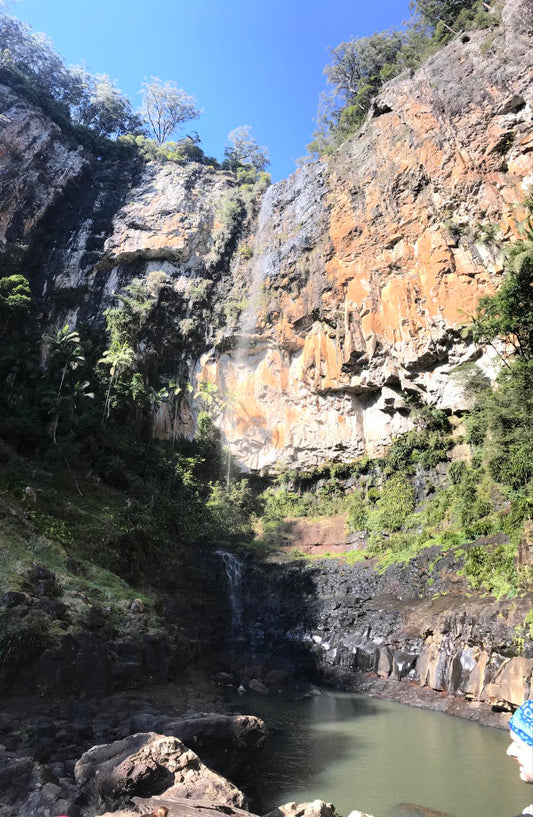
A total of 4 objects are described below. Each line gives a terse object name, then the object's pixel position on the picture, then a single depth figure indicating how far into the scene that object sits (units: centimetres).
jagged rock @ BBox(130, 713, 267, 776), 704
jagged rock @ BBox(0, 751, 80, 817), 500
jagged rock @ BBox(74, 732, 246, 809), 532
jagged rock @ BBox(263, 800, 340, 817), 490
